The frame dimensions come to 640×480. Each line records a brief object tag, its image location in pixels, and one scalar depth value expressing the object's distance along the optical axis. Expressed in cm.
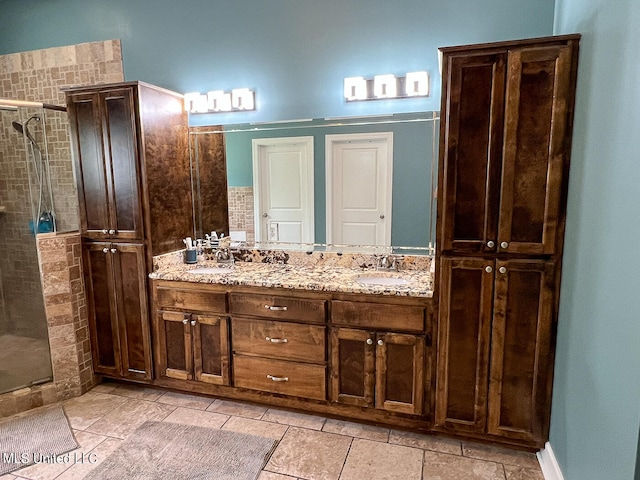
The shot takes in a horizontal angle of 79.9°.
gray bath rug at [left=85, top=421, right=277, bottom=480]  190
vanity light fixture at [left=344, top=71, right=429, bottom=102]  235
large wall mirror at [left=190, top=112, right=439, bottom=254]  242
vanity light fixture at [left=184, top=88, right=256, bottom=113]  271
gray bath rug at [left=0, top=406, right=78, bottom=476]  202
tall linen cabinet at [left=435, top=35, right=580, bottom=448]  176
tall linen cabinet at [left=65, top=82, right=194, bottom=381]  244
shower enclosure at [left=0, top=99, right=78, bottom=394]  258
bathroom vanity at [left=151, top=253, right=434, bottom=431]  208
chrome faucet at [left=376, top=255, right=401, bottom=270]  248
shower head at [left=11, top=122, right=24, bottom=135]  260
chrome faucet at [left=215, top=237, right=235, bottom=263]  286
